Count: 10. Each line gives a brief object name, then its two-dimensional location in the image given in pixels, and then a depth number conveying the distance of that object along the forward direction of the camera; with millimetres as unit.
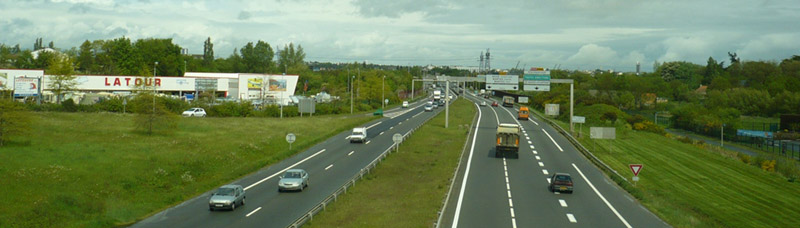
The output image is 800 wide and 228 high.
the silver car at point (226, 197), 29594
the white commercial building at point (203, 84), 102788
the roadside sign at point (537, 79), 69500
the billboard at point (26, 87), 93750
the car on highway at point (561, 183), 35562
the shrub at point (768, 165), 57781
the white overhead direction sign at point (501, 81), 71562
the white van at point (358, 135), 61344
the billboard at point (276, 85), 128000
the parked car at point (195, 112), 84875
